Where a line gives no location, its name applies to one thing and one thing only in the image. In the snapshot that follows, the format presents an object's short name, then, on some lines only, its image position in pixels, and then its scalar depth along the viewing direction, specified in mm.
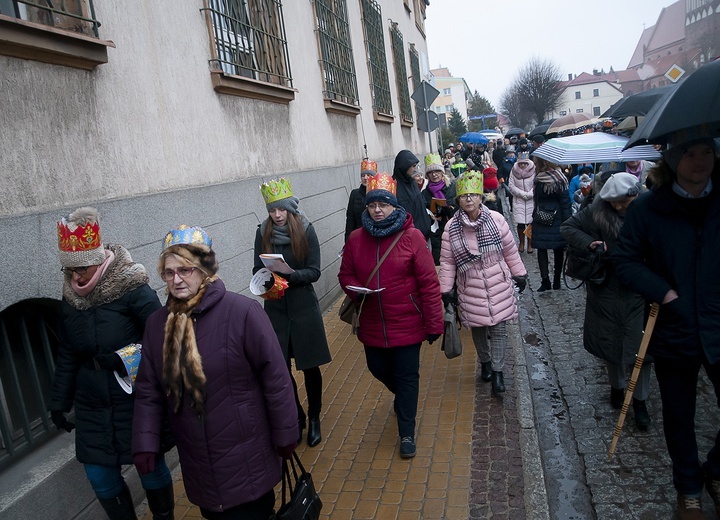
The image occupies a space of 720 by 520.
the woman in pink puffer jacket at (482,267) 5066
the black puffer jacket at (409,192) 6719
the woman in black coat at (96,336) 3047
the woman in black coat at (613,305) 4391
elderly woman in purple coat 2639
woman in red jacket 4113
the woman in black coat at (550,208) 8273
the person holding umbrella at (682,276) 3123
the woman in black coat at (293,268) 4410
